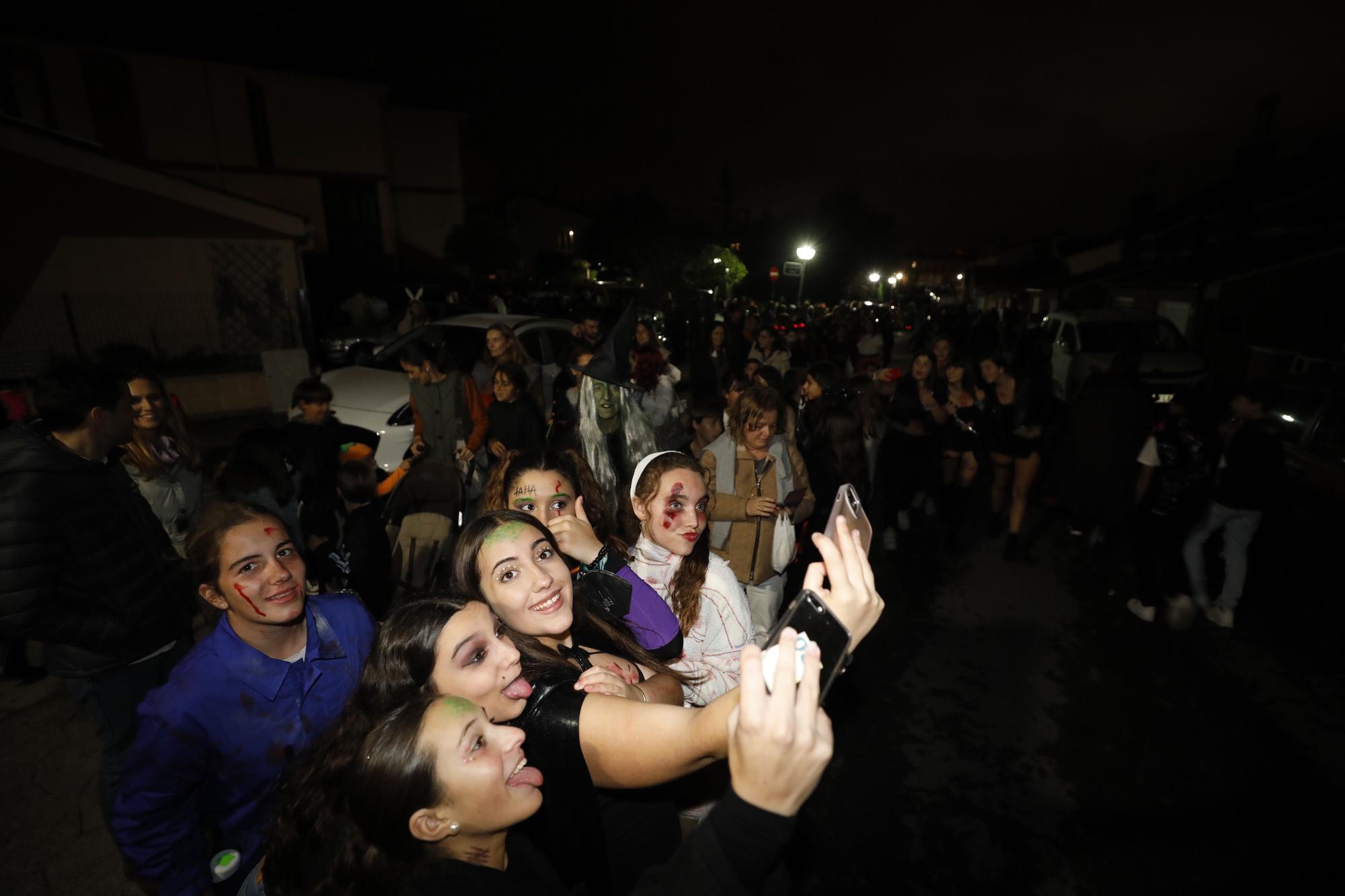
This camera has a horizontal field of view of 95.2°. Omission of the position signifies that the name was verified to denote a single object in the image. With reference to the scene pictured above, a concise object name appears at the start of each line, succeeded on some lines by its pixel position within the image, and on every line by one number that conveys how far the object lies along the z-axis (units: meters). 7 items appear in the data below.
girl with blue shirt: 1.70
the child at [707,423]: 5.02
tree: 23.84
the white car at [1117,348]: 10.65
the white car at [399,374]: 7.01
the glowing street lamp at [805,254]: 20.23
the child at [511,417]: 5.40
